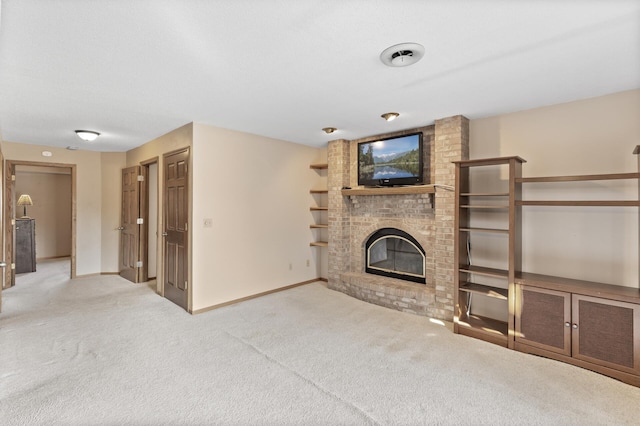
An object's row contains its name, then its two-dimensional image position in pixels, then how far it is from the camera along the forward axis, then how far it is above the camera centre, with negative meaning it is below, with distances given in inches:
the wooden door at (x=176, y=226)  154.2 -7.0
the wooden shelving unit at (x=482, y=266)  114.5 -21.0
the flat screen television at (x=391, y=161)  155.6 +28.1
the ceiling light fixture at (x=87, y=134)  162.1 +42.8
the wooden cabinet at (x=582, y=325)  92.8 -37.4
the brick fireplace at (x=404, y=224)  140.5 -6.0
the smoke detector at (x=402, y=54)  77.4 +42.3
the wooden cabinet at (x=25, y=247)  229.5 -25.7
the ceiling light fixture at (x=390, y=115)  133.4 +43.5
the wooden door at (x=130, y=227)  205.2 -9.4
